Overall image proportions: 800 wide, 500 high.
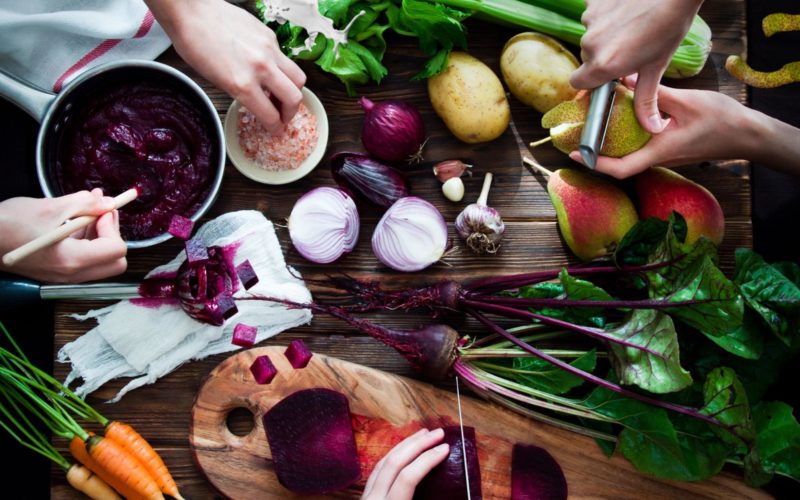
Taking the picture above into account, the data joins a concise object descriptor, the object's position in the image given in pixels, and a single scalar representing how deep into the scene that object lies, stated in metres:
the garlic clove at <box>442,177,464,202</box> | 1.62
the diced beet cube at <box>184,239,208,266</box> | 1.57
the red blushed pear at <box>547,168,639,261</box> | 1.55
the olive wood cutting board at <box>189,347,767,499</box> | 1.55
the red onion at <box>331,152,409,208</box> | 1.60
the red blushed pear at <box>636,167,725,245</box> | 1.54
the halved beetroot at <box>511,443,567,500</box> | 1.53
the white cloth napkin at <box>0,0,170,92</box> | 1.56
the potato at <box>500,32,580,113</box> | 1.55
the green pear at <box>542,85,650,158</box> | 1.43
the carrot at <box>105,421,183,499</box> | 1.56
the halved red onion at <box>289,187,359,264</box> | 1.59
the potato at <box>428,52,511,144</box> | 1.57
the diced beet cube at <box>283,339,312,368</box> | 1.54
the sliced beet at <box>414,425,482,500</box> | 1.50
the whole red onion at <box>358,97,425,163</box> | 1.58
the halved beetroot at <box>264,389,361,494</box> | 1.53
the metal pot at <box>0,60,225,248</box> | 1.42
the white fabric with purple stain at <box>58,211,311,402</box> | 1.61
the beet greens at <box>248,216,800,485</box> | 1.38
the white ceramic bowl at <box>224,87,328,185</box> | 1.59
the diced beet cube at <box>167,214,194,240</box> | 1.46
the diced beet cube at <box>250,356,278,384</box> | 1.54
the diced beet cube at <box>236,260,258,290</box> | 1.59
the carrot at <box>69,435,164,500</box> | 1.52
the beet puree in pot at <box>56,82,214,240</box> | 1.46
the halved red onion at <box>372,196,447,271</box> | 1.58
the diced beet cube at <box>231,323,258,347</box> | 1.56
